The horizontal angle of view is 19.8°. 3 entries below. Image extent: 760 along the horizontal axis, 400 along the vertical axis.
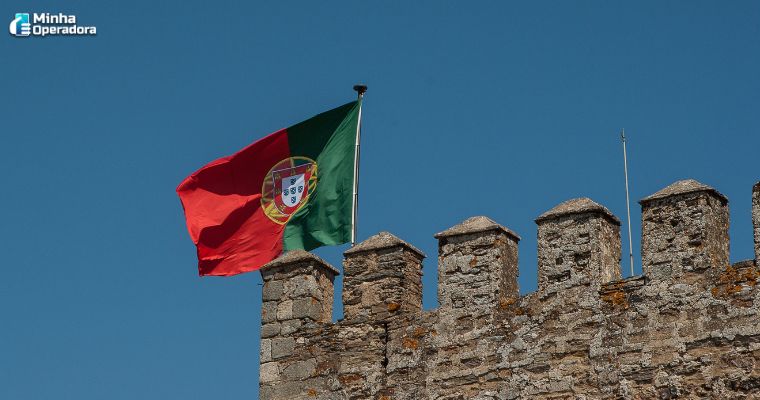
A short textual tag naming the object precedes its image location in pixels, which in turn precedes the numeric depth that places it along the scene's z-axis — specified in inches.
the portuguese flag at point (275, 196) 1035.3
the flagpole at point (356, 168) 1015.6
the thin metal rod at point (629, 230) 901.8
